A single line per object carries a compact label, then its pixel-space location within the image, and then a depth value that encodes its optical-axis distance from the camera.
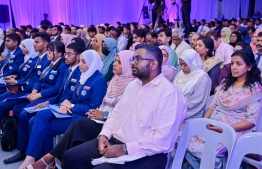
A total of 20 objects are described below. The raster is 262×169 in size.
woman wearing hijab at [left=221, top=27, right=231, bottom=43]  6.31
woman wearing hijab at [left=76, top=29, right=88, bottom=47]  7.51
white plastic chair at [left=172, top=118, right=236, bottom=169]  1.82
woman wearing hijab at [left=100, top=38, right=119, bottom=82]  3.99
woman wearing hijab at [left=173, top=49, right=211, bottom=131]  2.64
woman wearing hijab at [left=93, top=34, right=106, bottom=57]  4.66
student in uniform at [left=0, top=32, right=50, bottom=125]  3.55
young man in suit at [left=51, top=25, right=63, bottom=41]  7.32
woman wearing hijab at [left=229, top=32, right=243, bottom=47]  5.16
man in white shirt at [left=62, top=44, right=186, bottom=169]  1.86
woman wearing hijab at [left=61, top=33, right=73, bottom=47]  6.53
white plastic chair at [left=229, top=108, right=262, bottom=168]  1.87
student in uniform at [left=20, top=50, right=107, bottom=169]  2.74
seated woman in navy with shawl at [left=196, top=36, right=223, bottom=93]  3.34
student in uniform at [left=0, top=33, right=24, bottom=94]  4.20
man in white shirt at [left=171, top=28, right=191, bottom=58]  4.63
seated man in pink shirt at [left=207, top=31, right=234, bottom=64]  4.31
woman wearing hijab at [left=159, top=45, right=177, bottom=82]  3.23
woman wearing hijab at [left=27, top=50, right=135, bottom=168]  2.35
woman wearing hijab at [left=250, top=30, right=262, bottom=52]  4.11
